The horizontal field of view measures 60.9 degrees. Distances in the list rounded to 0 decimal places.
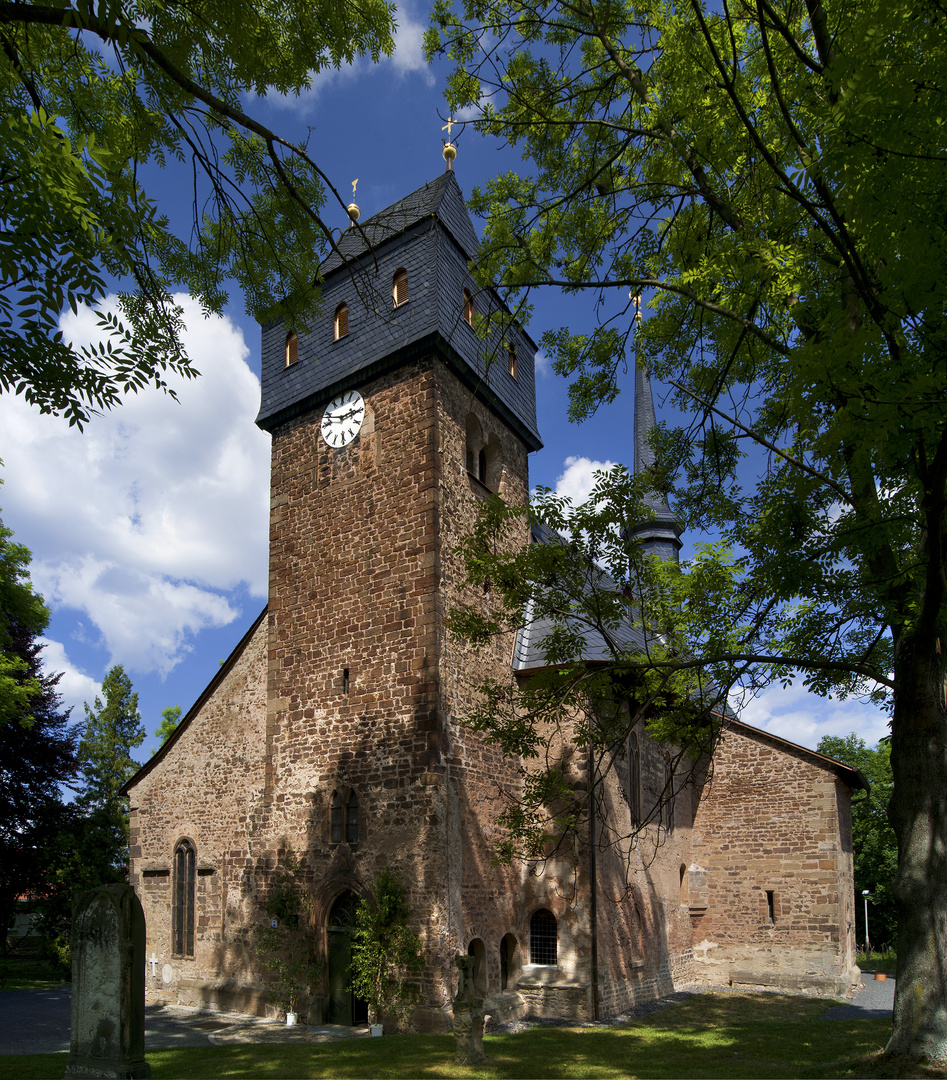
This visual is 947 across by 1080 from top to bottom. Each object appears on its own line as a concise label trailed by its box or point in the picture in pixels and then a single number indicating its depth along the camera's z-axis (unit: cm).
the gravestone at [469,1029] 973
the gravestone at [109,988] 768
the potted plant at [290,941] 1360
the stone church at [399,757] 1349
